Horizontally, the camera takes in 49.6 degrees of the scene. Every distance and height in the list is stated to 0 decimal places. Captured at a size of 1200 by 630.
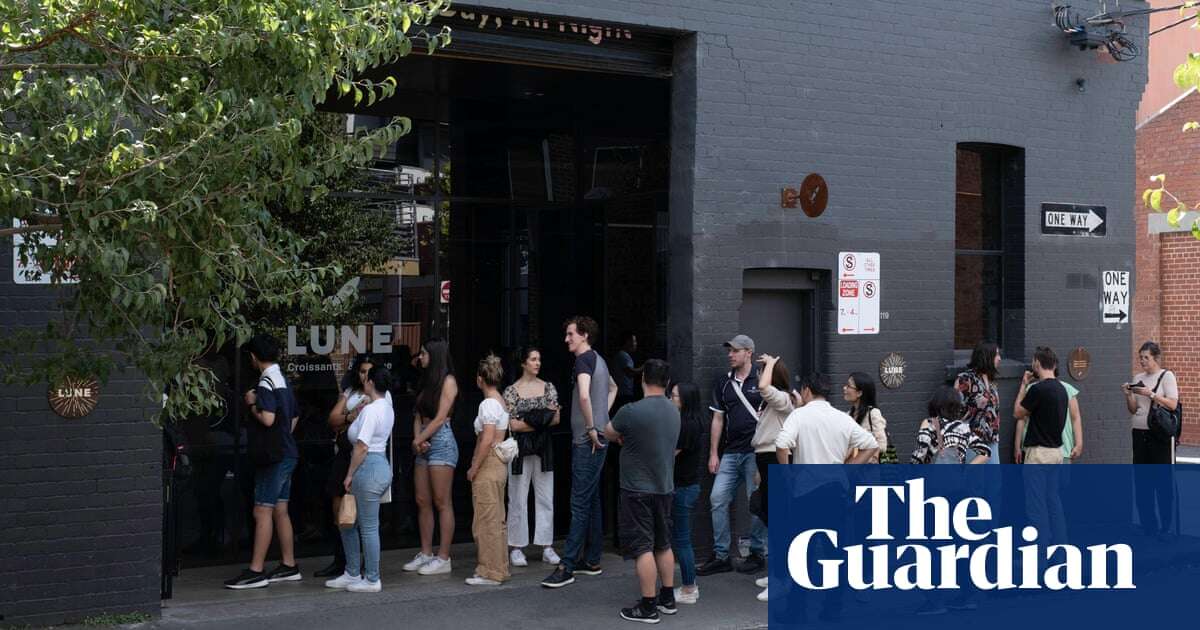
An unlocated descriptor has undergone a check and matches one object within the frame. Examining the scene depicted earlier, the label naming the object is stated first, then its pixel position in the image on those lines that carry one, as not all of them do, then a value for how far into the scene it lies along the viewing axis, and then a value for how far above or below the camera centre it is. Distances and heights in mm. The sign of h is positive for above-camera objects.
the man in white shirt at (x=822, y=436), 9102 -668
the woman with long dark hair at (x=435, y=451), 10195 -888
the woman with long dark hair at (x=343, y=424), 9789 -667
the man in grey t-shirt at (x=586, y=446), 10086 -840
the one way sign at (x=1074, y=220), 12789 +1231
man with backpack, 9570 -841
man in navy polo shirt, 10344 -834
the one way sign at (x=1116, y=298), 13242 +462
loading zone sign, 11461 +431
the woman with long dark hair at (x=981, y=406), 10414 -509
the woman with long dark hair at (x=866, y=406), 9812 -486
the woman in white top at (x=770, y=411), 9922 -542
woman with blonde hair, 9891 -1086
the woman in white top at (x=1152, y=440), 12133 -904
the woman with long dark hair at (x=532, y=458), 10461 -976
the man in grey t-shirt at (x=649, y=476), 8781 -924
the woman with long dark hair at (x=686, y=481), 9422 -1040
